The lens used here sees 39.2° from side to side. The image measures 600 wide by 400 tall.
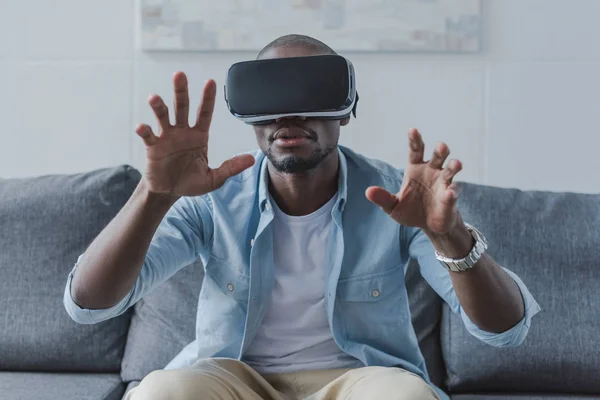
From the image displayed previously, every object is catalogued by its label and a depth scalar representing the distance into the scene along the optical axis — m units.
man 1.56
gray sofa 2.01
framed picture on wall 2.47
